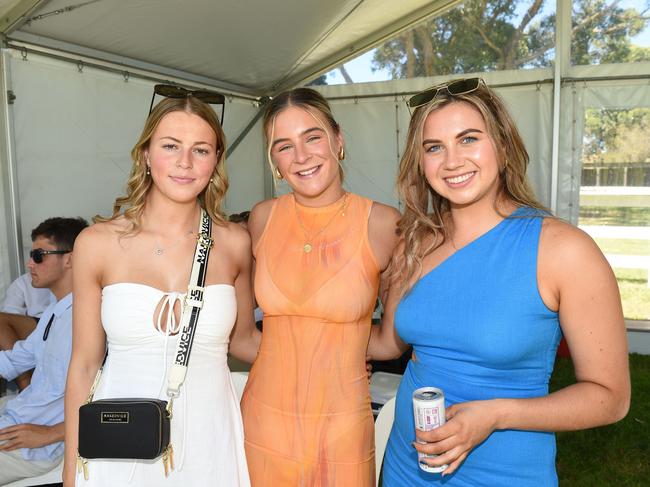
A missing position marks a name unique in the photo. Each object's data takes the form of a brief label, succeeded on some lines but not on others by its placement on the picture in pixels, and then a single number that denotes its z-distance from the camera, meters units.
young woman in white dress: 1.74
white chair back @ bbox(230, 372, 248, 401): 2.79
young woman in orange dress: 1.86
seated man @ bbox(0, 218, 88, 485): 2.87
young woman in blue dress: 1.38
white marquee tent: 4.70
